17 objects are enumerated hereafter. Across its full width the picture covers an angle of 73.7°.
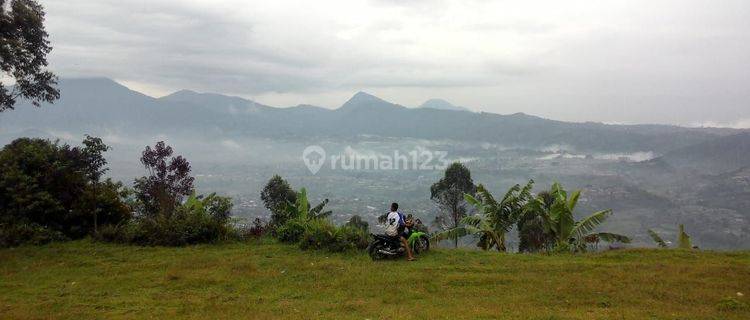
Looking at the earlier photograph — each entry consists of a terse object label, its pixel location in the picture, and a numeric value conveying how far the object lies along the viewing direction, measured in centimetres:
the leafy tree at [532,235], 2203
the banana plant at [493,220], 1377
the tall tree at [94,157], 1421
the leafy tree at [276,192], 2777
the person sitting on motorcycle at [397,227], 1052
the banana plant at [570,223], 1298
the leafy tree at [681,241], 1291
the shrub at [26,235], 1149
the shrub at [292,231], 1210
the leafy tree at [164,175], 1538
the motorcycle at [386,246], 1052
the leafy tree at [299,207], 1307
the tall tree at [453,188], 2744
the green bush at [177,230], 1195
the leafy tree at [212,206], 1275
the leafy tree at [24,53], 1076
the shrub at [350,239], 1110
